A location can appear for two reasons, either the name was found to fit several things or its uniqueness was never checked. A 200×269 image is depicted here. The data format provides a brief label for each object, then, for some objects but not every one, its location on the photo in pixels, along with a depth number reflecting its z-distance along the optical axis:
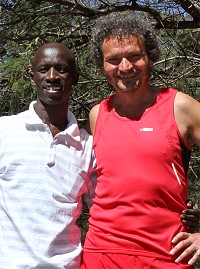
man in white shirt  2.20
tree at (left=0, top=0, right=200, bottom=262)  3.78
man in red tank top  2.18
